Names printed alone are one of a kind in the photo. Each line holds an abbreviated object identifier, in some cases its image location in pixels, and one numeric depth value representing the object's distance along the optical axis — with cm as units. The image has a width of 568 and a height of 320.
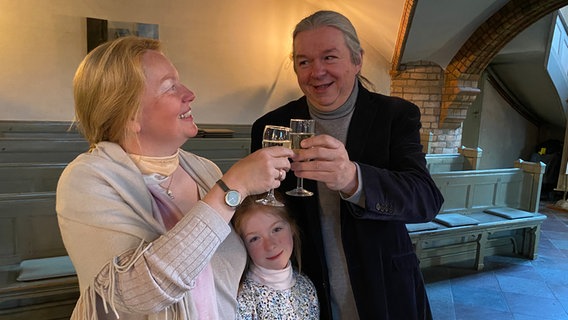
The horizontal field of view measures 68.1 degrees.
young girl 129
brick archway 652
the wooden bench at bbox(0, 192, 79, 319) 247
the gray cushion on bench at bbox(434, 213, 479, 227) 440
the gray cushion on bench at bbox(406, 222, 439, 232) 414
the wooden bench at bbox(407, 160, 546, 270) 446
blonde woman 88
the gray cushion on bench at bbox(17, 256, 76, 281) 249
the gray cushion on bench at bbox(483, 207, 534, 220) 488
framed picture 591
